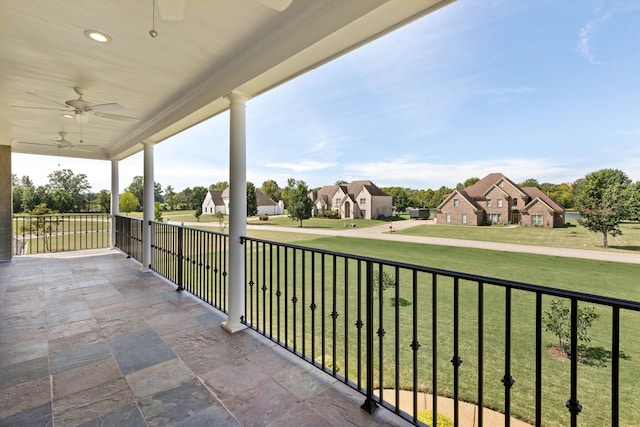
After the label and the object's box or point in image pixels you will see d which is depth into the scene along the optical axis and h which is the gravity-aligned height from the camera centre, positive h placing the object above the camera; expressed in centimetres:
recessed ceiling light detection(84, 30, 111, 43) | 212 +136
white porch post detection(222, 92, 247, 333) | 267 +11
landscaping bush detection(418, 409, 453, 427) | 209 -165
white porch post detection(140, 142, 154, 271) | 479 +10
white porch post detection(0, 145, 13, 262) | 562 +13
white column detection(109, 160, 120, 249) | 672 +34
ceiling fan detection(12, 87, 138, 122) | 298 +115
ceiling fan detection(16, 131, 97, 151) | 475 +140
